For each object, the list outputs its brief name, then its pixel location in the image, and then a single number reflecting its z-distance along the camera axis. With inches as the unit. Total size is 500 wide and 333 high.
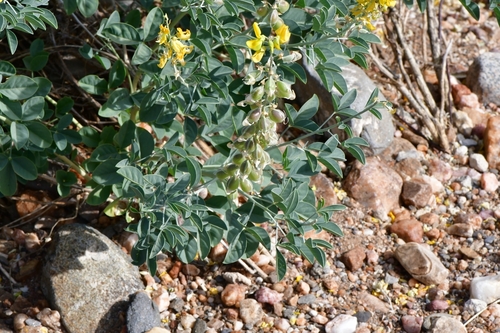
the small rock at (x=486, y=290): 111.6
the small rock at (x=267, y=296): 110.7
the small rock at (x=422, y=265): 114.5
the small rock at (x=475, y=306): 110.5
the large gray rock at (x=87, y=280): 103.3
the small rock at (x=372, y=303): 111.7
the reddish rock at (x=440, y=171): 136.8
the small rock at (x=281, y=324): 107.7
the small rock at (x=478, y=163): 138.5
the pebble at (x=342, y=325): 107.0
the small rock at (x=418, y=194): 130.1
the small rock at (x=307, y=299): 111.8
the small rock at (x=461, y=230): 123.7
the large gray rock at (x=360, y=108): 135.0
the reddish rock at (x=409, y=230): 123.3
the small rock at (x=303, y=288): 113.2
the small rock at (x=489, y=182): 134.6
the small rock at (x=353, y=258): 117.3
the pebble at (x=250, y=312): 107.8
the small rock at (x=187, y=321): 106.9
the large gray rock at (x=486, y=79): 153.1
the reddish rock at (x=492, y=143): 139.9
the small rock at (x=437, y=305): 111.6
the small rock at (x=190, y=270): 114.5
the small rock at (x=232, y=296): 109.7
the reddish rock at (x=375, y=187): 129.0
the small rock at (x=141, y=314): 101.2
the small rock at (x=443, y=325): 105.1
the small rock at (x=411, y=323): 107.7
